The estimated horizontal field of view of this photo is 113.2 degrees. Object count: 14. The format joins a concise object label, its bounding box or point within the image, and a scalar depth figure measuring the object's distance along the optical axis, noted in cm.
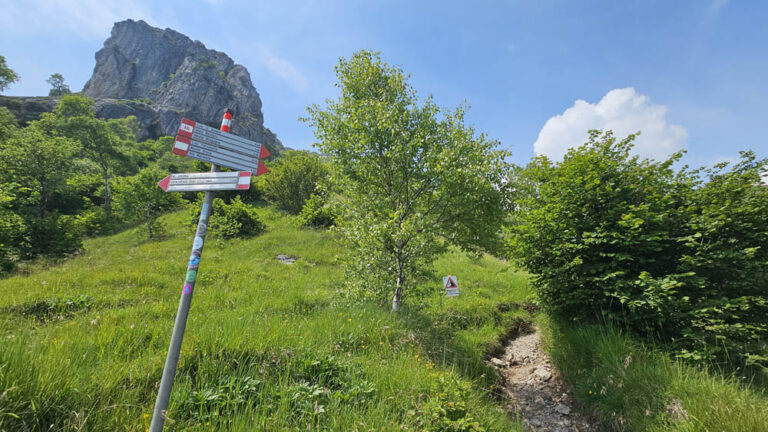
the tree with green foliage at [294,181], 2353
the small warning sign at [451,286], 697
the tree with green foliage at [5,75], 5226
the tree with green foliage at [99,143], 2322
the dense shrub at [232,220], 1636
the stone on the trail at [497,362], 676
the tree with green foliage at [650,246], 487
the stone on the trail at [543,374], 639
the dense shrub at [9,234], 1033
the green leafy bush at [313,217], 1925
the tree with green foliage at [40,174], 1366
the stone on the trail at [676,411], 374
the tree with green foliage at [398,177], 608
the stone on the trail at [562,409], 525
